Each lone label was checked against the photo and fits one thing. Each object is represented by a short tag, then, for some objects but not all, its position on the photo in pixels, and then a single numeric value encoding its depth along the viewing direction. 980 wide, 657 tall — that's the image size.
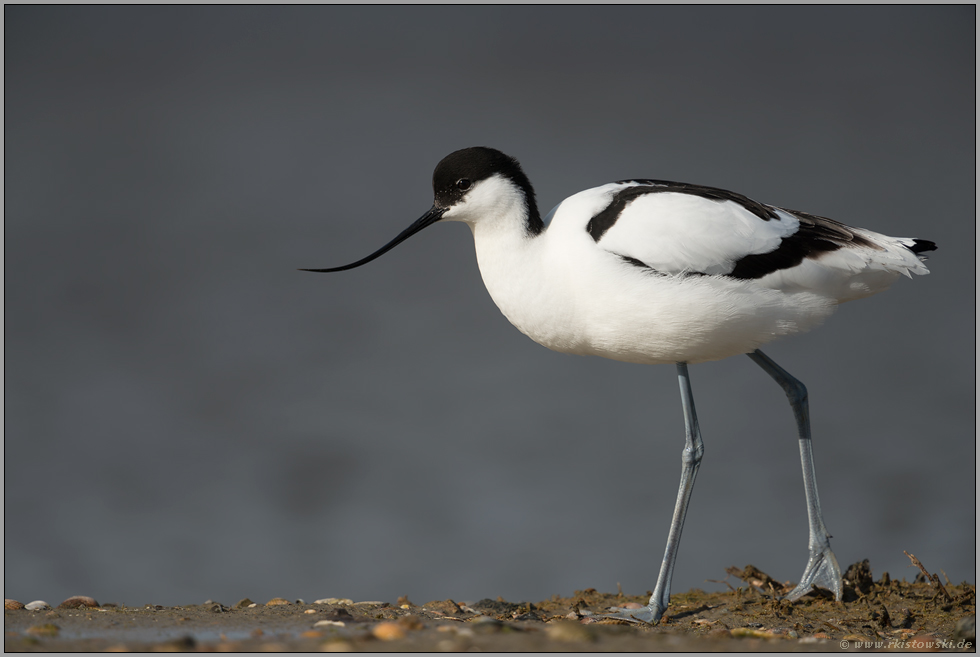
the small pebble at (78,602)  8.52
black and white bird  8.23
